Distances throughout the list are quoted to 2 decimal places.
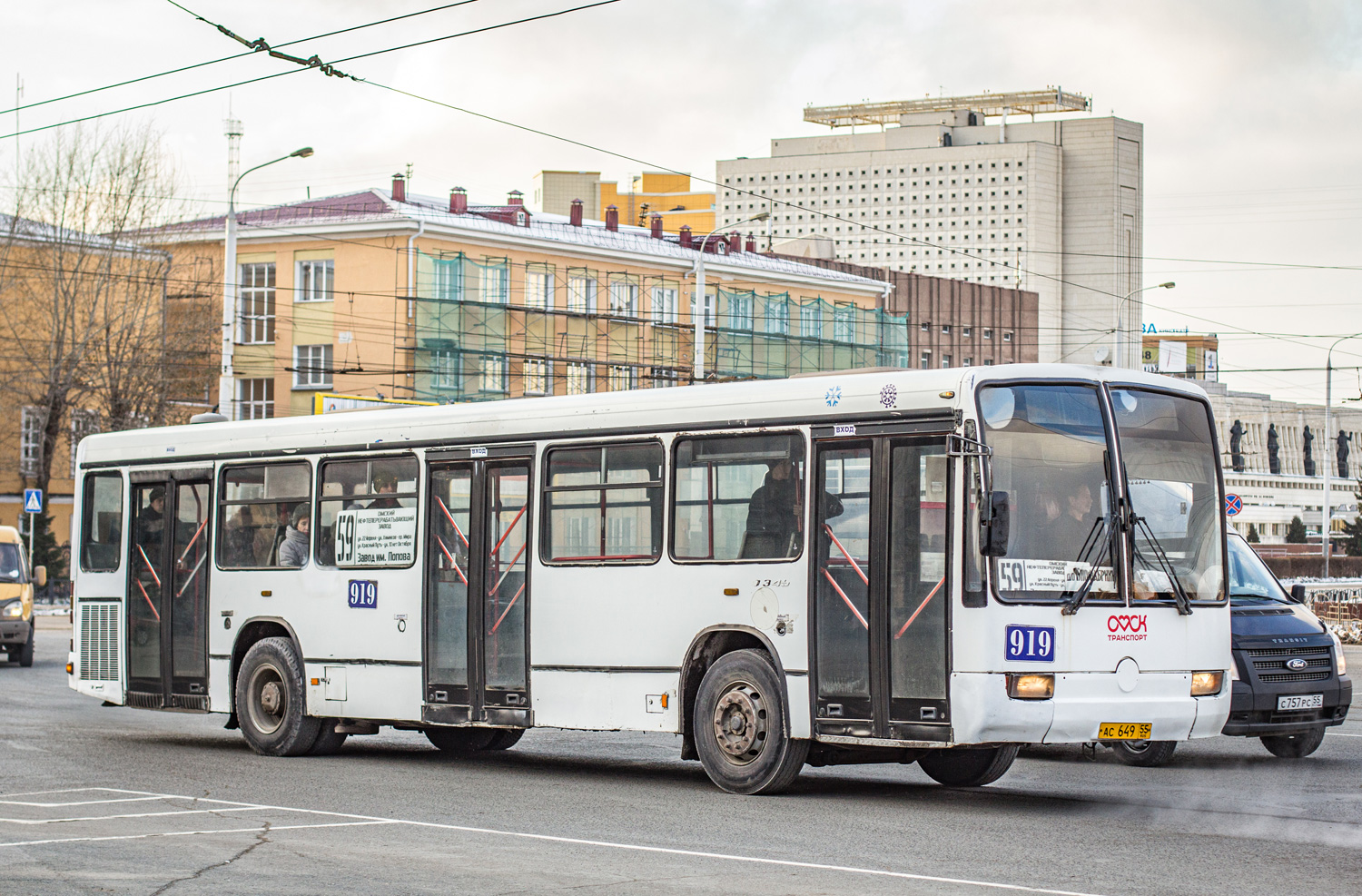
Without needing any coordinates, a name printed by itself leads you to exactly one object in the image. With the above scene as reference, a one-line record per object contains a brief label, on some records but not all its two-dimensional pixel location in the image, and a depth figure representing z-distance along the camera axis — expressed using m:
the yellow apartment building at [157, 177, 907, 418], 59.78
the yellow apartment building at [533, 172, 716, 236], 92.69
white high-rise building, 162.12
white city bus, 11.04
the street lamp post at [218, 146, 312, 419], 38.12
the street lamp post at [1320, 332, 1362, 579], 66.36
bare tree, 55.31
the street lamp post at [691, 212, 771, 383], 43.12
